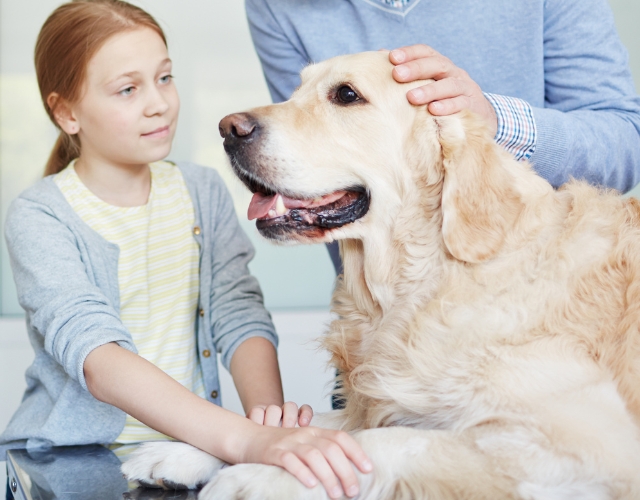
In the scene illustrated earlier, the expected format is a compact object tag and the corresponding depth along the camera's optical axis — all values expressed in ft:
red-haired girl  5.11
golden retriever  3.31
